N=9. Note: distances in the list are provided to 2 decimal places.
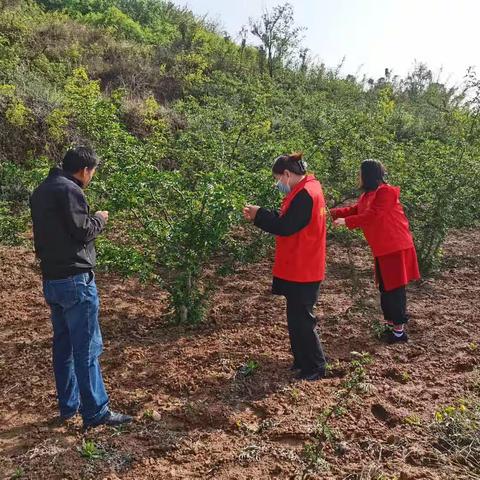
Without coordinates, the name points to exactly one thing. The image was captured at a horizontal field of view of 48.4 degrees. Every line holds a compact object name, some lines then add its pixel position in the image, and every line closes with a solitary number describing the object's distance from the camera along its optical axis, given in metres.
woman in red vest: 3.83
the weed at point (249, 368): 4.18
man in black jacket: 3.16
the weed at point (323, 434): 2.95
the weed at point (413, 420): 3.49
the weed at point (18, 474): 2.96
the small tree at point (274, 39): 18.34
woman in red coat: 4.77
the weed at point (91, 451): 3.10
